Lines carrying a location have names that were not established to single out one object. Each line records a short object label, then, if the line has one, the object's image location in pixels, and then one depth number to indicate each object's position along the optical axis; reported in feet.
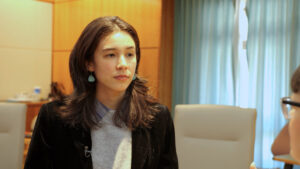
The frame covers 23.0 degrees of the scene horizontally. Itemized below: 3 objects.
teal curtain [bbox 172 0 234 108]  18.68
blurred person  4.76
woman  7.50
